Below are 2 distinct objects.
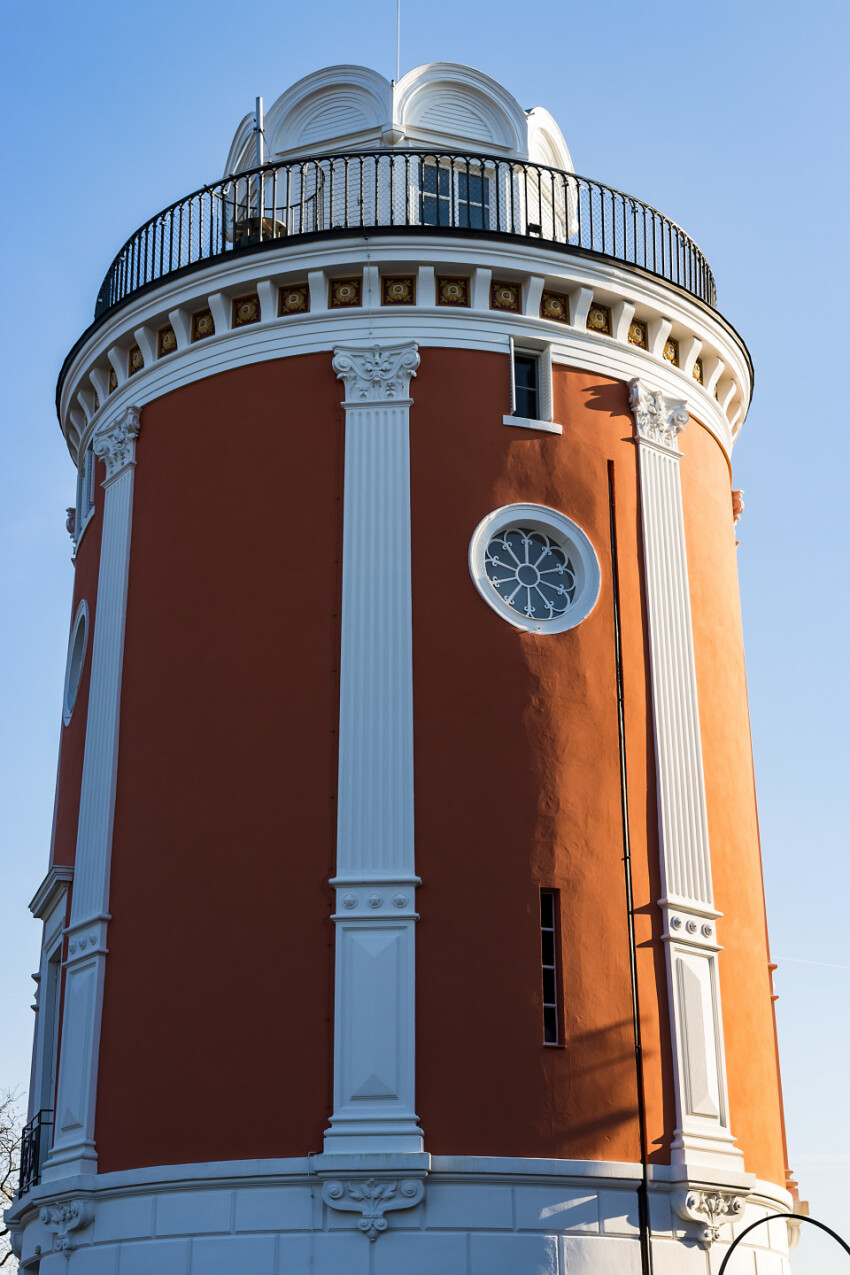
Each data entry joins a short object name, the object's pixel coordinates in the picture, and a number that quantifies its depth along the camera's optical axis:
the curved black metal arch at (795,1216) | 14.35
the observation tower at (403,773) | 15.59
